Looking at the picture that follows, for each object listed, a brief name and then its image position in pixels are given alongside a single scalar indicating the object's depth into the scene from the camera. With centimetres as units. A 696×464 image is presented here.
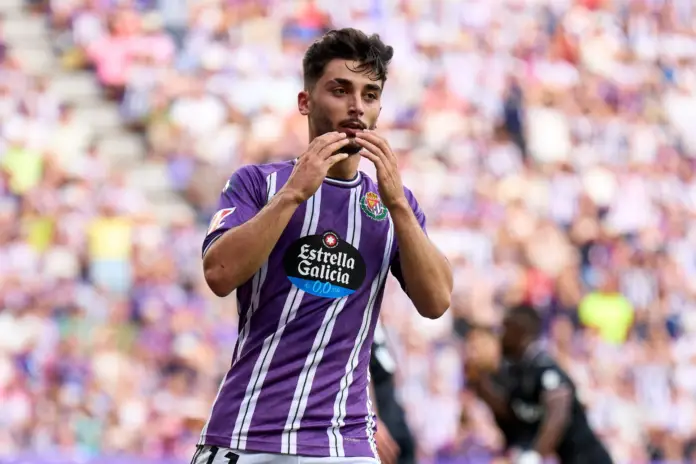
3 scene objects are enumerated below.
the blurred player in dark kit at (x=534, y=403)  1698
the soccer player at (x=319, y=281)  795
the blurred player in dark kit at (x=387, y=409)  1058
